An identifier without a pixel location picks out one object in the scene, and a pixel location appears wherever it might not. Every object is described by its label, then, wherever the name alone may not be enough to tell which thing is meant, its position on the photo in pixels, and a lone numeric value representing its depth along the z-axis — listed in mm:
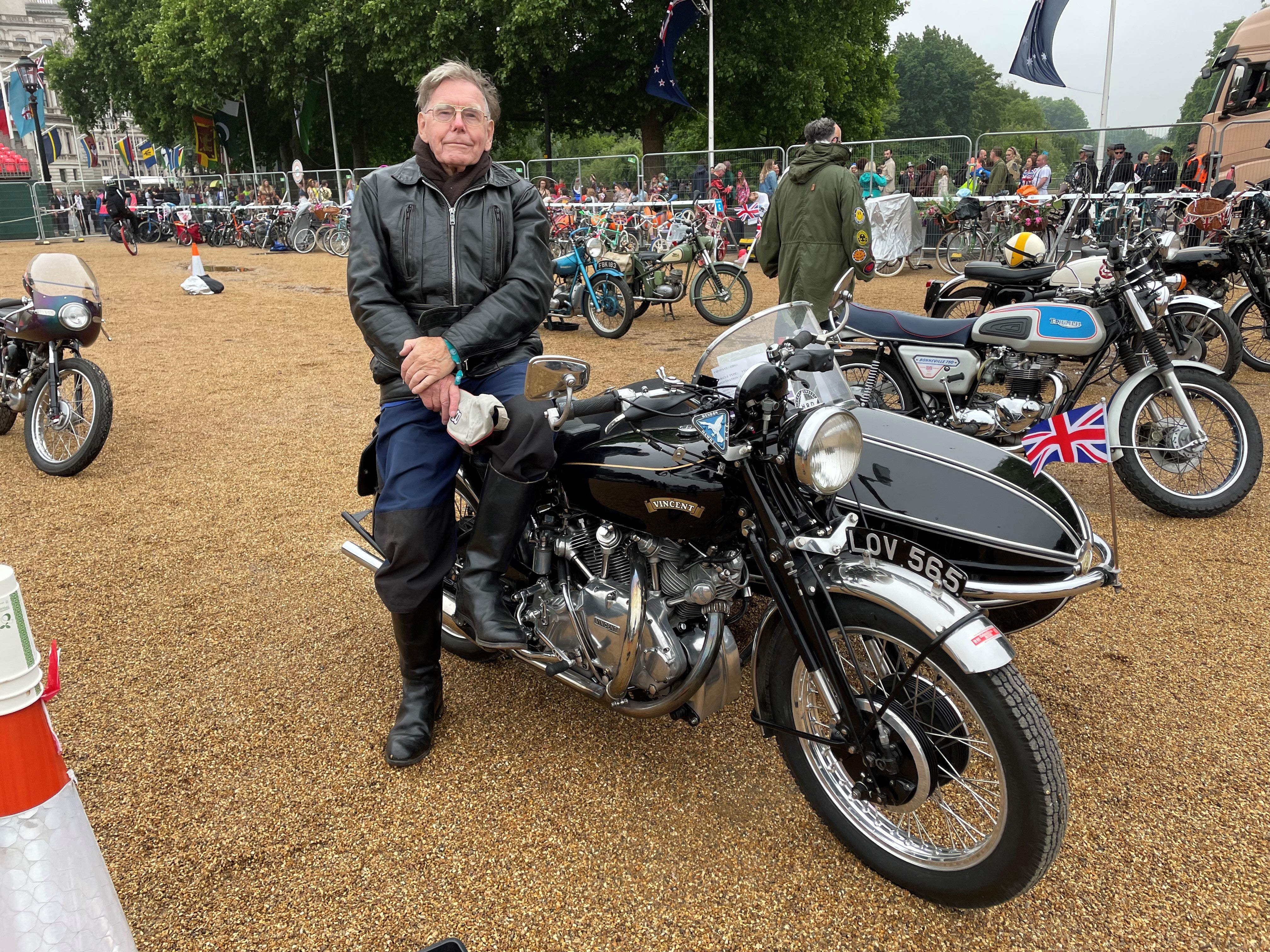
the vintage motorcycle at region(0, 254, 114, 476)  5062
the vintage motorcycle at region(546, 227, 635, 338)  9383
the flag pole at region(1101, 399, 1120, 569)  2315
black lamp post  28422
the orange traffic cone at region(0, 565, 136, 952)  1312
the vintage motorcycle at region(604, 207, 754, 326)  9953
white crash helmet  5387
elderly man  2438
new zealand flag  20812
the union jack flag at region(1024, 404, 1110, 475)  3164
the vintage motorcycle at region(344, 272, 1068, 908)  1843
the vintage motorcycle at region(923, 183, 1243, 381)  4832
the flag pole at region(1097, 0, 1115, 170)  18469
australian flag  18953
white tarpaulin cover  14727
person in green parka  5766
